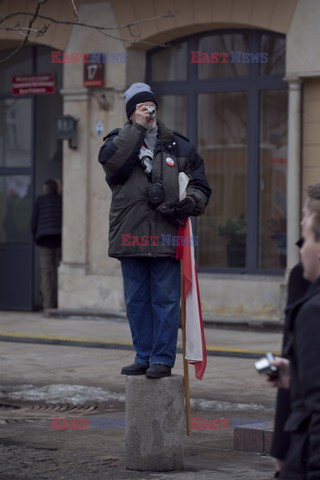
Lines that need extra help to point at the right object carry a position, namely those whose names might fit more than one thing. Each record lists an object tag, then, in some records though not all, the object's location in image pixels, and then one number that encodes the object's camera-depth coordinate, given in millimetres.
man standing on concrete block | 11524
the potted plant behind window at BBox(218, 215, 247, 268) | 26661
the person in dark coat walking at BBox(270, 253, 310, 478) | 6984
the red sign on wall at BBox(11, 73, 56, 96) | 29166
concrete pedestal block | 11356
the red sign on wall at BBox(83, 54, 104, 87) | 27335
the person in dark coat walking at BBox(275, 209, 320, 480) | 6226
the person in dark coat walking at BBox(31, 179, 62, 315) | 28395
